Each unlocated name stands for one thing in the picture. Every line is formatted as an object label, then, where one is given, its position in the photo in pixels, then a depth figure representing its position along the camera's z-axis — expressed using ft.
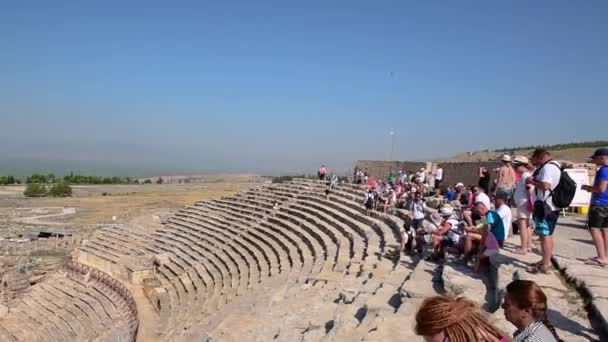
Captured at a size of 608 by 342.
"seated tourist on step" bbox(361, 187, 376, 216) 45.36
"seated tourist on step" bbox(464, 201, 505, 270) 21.07
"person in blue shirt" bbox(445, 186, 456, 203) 41.98
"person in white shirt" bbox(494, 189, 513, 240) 22.06
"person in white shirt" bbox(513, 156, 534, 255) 20.93
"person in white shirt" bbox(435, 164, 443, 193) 52.13
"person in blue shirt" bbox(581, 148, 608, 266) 17.76
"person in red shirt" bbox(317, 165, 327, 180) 78.55
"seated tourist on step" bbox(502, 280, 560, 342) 8.18
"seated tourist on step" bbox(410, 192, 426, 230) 31.89
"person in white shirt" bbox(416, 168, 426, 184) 50.66
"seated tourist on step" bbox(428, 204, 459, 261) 24.93
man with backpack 17.76
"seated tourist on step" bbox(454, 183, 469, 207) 38.53
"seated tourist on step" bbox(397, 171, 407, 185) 57.07
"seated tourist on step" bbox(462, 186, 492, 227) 27.13
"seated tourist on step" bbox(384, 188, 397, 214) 44.29
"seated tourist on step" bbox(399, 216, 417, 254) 28.78
